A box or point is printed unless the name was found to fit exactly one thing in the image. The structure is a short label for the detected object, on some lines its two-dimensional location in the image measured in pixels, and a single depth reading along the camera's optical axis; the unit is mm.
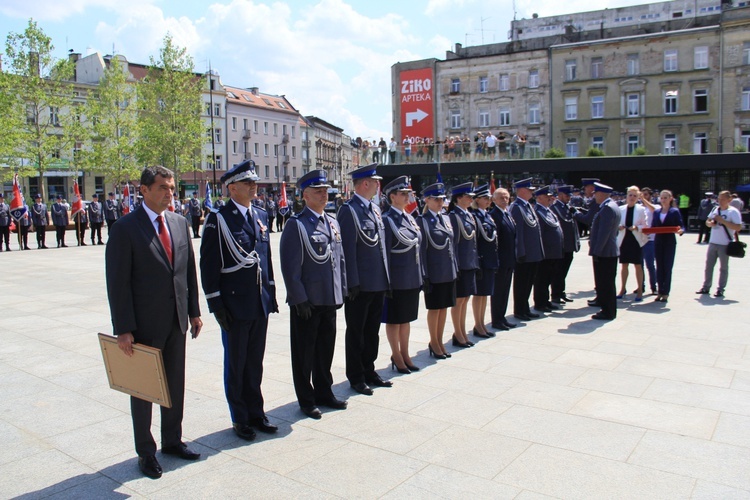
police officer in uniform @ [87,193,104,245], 25484
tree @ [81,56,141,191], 48594
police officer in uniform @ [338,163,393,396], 6133
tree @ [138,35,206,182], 48219
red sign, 57562
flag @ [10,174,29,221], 23461
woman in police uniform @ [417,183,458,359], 7215
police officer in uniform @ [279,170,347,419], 5430
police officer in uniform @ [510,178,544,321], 9492
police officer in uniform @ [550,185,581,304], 11156
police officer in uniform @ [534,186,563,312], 10281
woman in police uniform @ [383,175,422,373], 6613
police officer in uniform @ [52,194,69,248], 24547
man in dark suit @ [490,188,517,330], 8938
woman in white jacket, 10977
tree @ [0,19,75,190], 36531
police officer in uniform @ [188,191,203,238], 30188
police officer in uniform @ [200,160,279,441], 4902
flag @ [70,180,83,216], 25925
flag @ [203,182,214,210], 32156
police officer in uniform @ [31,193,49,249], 24547
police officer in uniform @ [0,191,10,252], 22984
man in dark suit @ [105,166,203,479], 4230
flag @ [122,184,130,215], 28825
